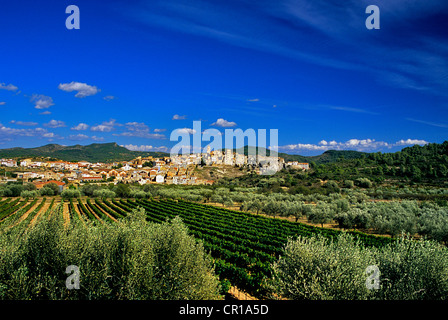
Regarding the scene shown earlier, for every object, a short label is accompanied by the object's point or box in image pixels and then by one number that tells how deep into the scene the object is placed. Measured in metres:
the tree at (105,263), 9.31
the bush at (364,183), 62.92
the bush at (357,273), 8.65
